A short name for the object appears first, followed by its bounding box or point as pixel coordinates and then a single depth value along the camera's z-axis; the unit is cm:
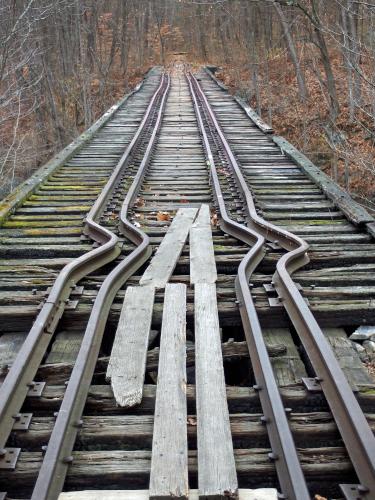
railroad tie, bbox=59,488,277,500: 240
